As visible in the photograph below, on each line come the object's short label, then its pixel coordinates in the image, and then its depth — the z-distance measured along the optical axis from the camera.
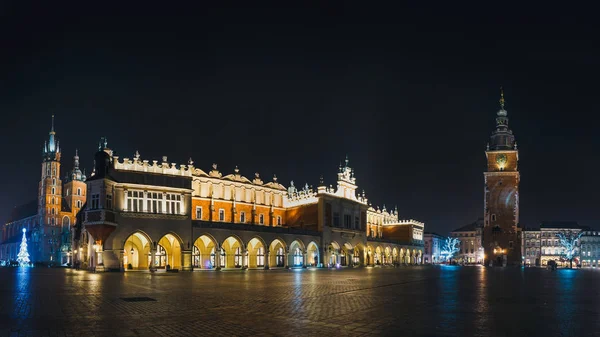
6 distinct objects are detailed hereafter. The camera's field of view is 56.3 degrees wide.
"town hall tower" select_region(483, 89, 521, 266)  100.88
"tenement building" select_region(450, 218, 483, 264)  168.50
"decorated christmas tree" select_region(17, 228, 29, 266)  100.96
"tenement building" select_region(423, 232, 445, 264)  160.88
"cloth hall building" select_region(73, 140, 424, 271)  50.50
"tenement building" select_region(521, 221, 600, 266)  156.95
